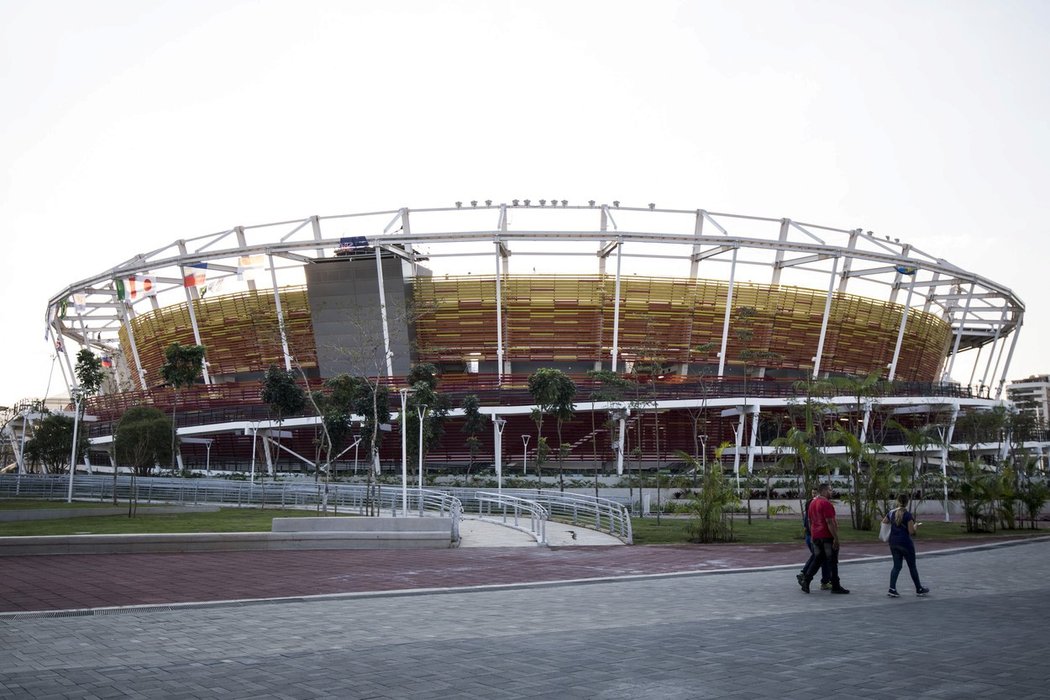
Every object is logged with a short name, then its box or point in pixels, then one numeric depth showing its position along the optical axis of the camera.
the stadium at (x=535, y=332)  59.78
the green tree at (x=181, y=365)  52.41
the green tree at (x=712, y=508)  24.89
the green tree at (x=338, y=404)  44.44
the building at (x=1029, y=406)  78.88
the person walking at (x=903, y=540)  13.56
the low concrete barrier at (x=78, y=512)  29.42
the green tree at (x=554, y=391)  49.69
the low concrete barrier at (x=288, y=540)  18.28
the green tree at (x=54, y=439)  63.81
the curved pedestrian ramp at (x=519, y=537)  23.47
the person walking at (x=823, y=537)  13.69
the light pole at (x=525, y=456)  58.33
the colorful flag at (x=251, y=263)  63.53
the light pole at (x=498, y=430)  49.38
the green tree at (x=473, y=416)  54.50
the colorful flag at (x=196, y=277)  66.06
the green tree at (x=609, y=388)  52.34
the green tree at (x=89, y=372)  59.06
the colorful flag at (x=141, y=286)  67.69
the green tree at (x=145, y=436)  50.72
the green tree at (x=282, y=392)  48.34
